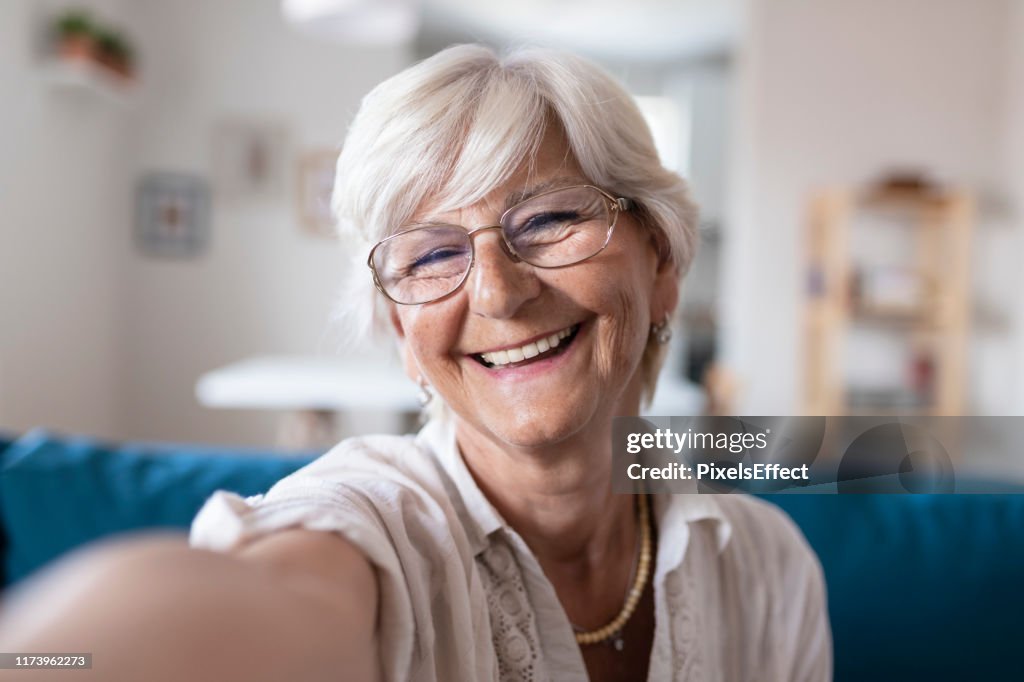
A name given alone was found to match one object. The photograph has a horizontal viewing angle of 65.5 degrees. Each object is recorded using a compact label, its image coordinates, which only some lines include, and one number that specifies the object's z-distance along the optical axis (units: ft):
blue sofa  2.75
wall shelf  9.89
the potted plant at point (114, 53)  10.55
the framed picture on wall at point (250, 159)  13.23
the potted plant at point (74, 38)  9.91
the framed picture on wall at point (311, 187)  13.33
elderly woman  1.58
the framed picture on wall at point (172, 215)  13.05
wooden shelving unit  10.95
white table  7.76
